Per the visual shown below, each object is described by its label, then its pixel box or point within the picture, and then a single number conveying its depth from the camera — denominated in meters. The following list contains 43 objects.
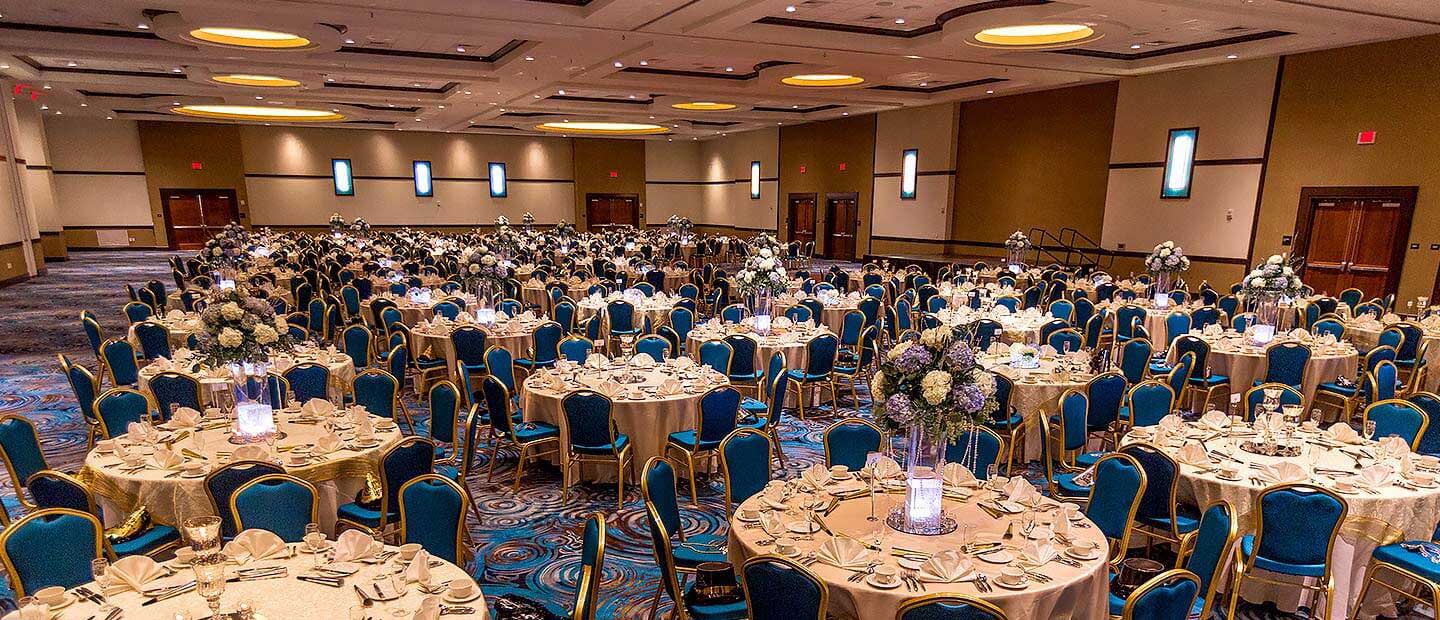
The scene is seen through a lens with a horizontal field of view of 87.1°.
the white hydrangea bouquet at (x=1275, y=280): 7.80
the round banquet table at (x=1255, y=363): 7.48
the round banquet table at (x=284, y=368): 6.02
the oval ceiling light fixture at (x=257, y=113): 21.88
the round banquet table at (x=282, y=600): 2.76
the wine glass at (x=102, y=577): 2.73
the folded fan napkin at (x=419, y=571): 3.01
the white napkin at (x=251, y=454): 4.16
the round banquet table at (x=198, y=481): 4.08
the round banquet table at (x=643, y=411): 5.82
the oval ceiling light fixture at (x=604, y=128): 26.49
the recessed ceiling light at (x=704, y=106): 20.35
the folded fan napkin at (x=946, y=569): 3.05
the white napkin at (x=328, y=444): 4.55
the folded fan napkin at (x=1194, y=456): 4.40
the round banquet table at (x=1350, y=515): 3.93
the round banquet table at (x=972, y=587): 2.98
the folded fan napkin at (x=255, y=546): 3.16
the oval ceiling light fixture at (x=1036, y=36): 11.13
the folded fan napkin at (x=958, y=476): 3.99
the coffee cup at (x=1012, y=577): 2.99
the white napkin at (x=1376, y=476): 4.01
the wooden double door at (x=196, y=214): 26.09
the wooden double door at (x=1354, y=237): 11.91
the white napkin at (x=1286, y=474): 4.17
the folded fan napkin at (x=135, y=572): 2.91
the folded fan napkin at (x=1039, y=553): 3.16
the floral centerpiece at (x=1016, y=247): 14.92
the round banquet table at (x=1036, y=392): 6.39
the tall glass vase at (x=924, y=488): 3.42
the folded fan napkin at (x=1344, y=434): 4.74
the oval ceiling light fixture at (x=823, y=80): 15.67
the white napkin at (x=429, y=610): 2.65
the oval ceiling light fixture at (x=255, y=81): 15.50
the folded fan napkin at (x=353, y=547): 3.17
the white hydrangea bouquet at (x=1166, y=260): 10.21
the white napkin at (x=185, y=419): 4.84
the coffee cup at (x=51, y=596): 2.70
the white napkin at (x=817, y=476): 3.98
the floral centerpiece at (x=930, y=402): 3.23
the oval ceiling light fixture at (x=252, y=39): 11.75
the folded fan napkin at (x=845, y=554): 3.16
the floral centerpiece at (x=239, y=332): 4.69
